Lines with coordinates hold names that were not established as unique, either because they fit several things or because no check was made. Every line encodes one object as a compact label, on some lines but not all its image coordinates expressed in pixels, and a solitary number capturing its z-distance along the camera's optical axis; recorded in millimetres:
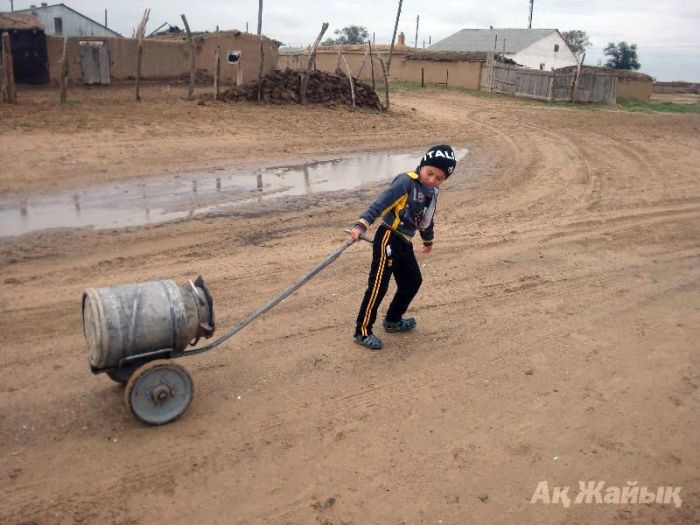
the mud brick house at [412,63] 33281
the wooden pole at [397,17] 27659
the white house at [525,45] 46938
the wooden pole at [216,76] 17641
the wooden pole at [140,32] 16922
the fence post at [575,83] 27897
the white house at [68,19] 42562
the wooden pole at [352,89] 19375
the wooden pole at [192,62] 17125
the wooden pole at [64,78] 15242
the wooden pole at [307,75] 18672
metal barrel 3426
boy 4523
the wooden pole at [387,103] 19744
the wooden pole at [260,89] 18484
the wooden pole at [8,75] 14539
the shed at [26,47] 19156
